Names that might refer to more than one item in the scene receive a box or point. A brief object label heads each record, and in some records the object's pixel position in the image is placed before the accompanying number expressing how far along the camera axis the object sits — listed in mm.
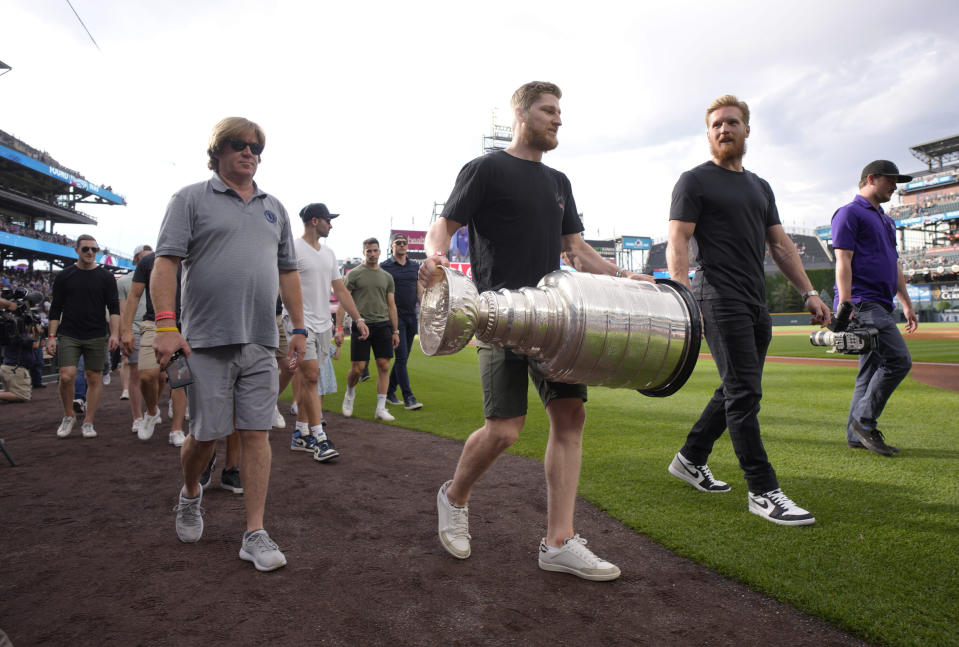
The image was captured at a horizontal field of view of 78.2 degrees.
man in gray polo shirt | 2979
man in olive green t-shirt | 7605
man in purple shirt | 4641
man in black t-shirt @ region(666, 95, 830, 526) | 3354
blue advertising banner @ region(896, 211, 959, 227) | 65500
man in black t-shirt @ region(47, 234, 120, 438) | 6512
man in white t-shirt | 5348
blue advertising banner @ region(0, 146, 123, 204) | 41000
